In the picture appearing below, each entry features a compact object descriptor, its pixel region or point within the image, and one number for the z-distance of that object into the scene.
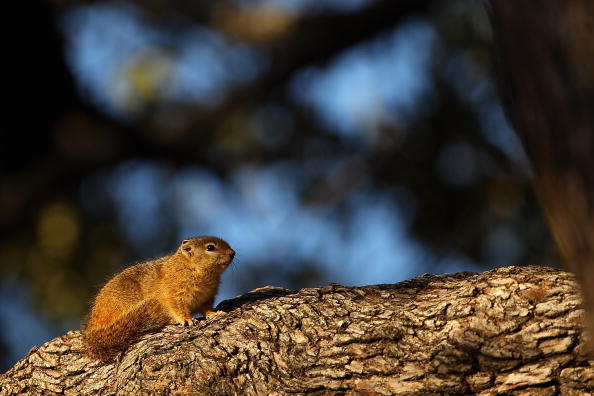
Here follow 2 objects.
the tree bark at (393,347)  7.15
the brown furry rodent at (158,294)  9.15
